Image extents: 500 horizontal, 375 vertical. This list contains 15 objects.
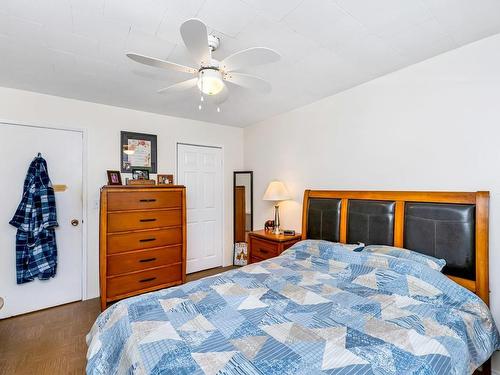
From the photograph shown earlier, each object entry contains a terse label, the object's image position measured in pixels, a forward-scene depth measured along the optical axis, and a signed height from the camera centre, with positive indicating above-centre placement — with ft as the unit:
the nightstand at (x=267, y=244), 10.00 -2.36
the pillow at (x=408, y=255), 6.13 -1.73
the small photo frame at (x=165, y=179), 11.91 +0.28
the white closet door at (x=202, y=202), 12.98 -0.85
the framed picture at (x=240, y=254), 14.07 -3.74
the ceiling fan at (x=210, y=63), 4.38 +2.47
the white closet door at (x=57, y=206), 8.98 -0.87
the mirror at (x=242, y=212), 14.05 -1.44
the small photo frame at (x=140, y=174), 11.17 +0.48
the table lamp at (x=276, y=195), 11.14 -0.40
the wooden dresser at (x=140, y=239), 9.39 -2.14
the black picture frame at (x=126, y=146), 11.03 +1.65
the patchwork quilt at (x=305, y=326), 3.49 -2.35
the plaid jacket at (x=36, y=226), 9.00 -1.49
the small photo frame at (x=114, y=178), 10.46 +0.28
